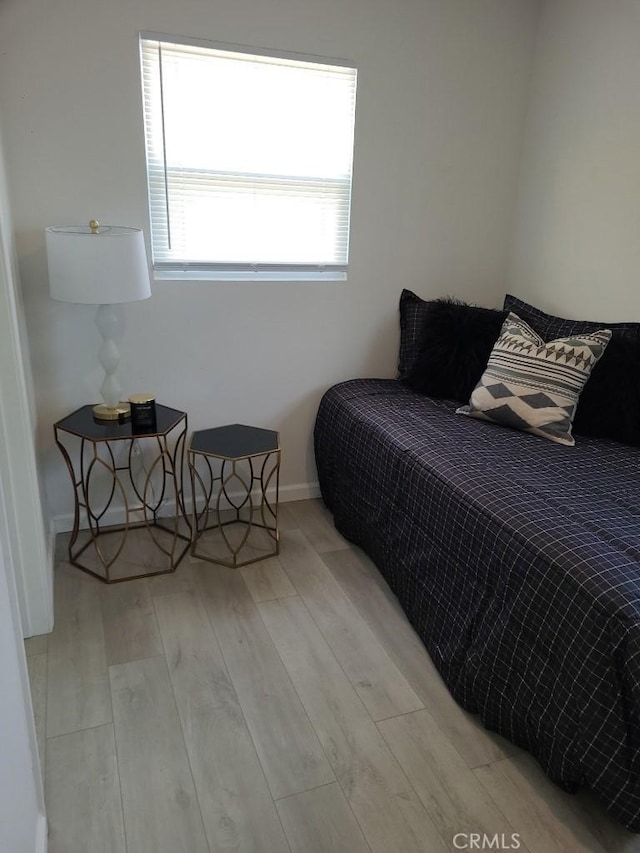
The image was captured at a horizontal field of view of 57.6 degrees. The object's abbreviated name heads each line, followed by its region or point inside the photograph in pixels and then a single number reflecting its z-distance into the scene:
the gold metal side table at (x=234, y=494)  2.30
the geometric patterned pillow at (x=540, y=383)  2.18
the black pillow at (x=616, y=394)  2.17
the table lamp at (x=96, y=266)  1.93
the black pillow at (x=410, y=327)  2.71
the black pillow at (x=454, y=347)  2.53
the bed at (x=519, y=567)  1.28
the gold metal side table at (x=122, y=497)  2.19
